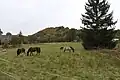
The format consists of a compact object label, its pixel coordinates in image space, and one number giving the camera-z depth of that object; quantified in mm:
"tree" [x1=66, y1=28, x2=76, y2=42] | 71875
